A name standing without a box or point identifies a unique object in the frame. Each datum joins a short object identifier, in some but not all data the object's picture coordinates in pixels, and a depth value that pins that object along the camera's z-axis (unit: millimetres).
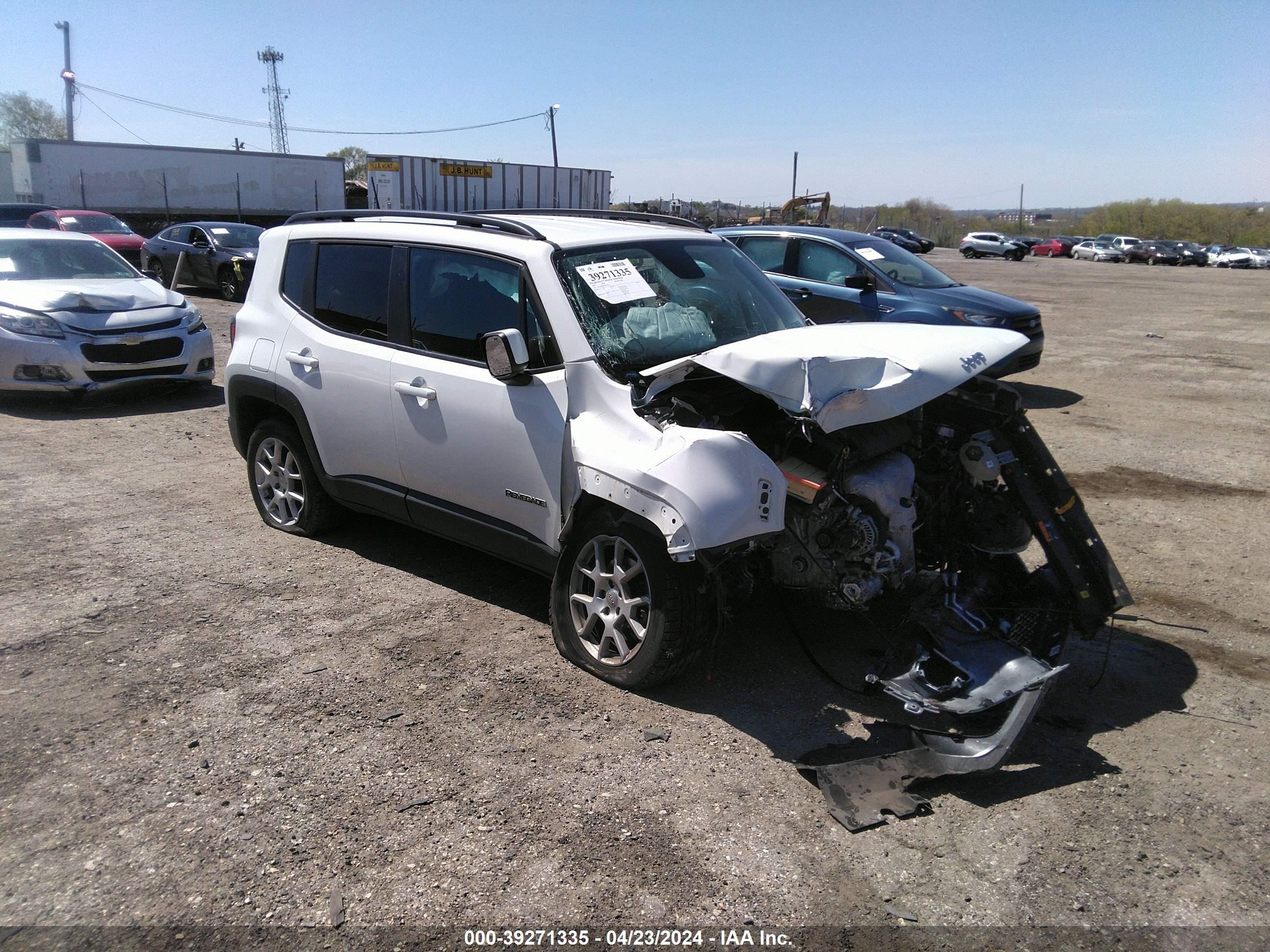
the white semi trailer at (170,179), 33406
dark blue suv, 9867
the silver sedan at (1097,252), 53156
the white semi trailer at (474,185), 34781
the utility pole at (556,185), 42625
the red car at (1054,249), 58406
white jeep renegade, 3713
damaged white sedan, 9078
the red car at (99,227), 18578
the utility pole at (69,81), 51469
